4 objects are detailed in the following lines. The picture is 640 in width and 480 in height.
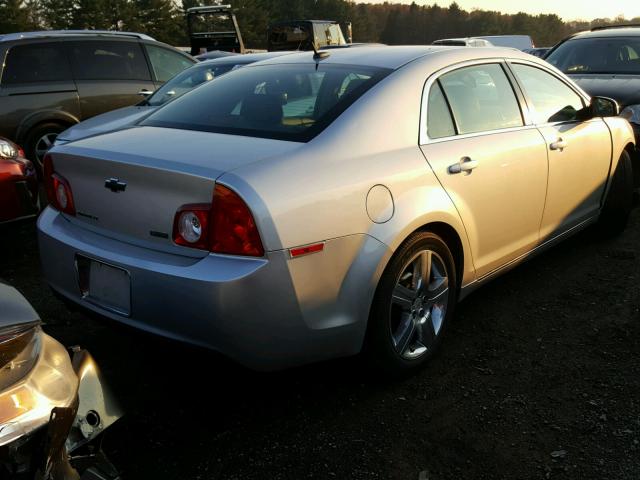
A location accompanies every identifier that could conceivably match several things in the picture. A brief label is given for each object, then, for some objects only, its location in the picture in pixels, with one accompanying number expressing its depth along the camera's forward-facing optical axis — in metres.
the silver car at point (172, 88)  6.03
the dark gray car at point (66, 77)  6.99
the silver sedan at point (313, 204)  2.33
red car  4.38
